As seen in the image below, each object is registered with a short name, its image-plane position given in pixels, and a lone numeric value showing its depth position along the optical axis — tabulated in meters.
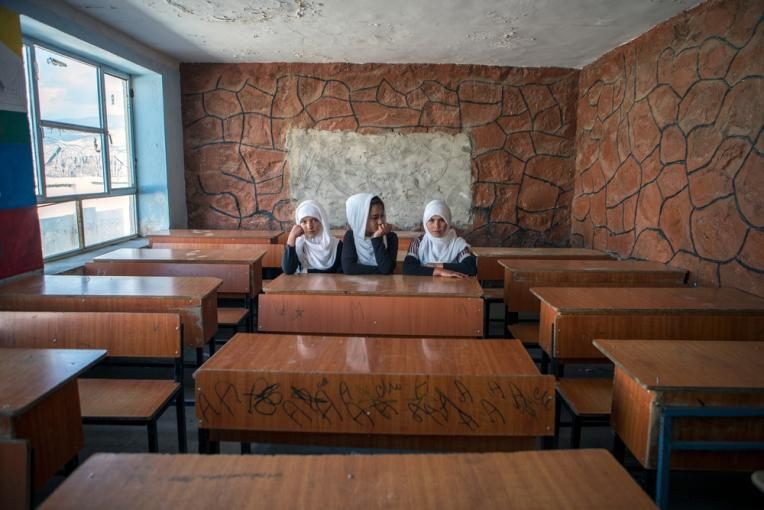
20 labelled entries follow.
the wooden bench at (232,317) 3.04
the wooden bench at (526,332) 2.86
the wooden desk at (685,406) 1.47
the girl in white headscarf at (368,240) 3.17
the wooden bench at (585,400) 1.96
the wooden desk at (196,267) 3.34
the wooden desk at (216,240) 4.47
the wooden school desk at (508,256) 3.94
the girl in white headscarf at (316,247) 3.31
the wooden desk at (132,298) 2.41
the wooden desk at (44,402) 1.36
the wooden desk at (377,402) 1.56
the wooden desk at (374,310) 2.43
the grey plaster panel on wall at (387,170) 5.28
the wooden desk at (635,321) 2.25
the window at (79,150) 3.50
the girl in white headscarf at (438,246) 3.21
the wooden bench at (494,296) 3.68
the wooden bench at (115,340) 2.06
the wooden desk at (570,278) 3.17
